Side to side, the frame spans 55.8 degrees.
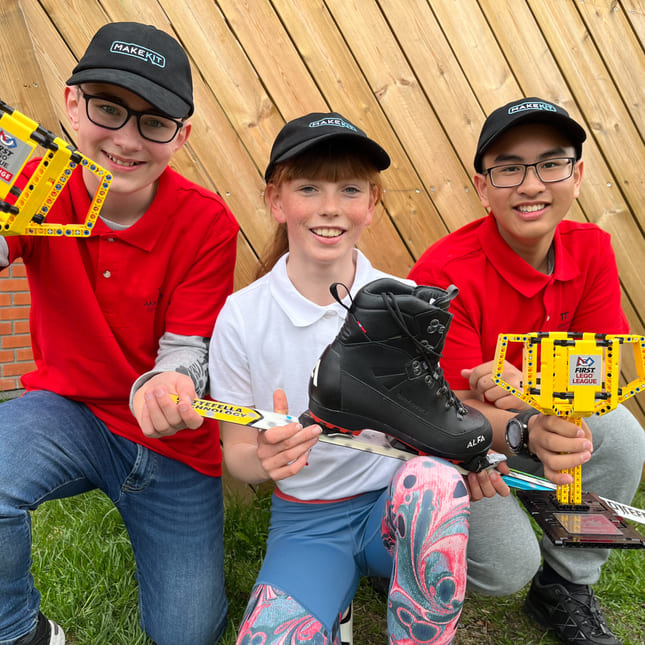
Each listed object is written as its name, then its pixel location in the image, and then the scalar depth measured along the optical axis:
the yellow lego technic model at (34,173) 1.28
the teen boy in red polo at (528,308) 1.74
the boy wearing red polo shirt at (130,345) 1.56
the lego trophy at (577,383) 1.40
